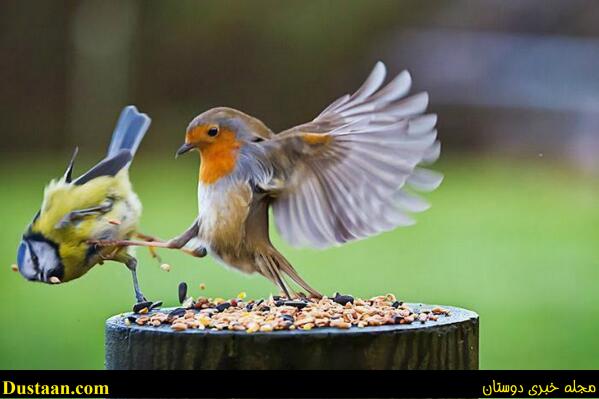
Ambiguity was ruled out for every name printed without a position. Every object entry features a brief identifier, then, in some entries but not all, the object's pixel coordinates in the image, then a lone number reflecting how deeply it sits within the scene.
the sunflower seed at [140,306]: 4.89
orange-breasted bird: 5.23
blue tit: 5.02
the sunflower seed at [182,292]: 5.30
